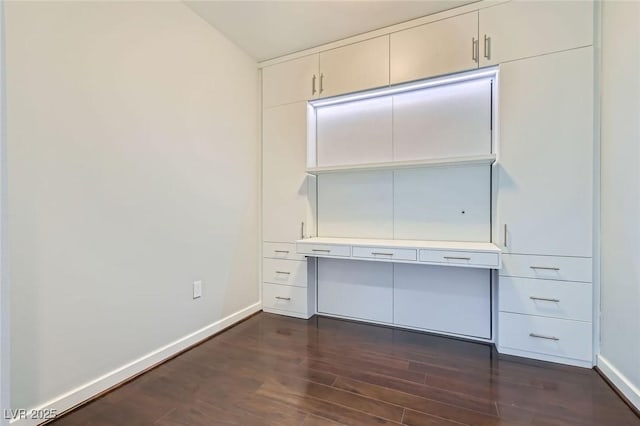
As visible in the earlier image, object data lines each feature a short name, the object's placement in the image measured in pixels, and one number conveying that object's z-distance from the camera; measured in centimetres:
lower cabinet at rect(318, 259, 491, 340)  227
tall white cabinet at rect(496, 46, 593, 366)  184
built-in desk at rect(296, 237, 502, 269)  192
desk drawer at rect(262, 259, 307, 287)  274
